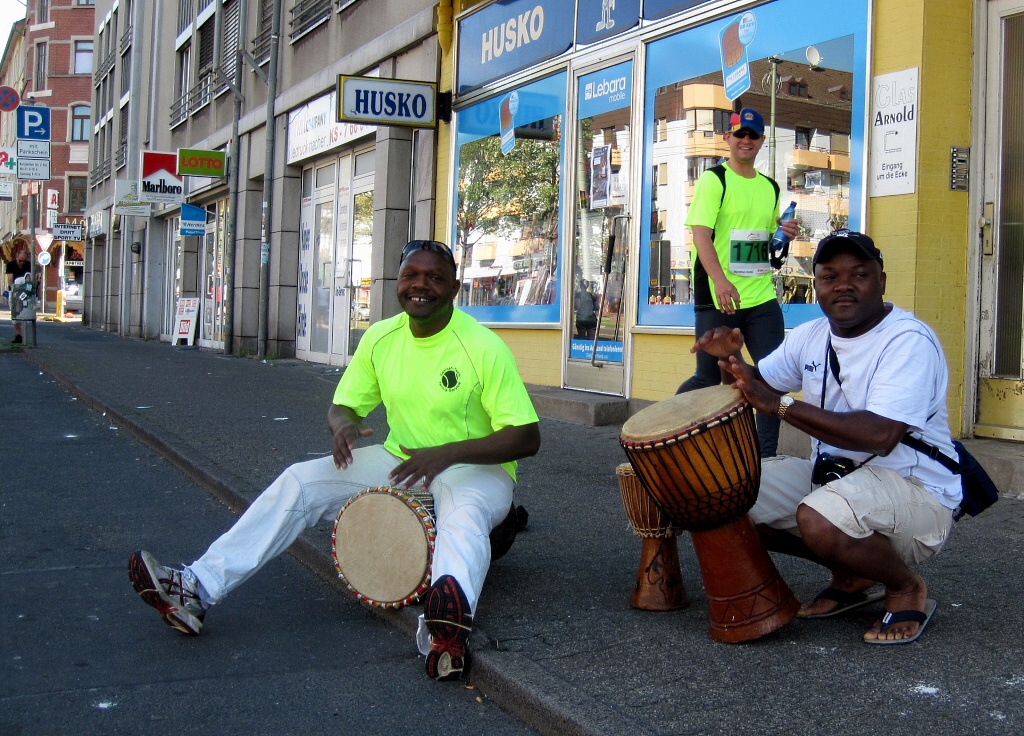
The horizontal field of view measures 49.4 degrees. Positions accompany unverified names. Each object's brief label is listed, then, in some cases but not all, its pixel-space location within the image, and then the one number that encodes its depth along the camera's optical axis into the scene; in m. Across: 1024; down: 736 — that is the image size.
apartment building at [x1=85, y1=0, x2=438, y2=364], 13.45
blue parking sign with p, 22.41
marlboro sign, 22.17
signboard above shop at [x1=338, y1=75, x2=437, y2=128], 11.55
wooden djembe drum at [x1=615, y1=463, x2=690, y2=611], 3.92
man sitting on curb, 3.77
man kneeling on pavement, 3.36
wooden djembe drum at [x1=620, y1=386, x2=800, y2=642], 3.45
